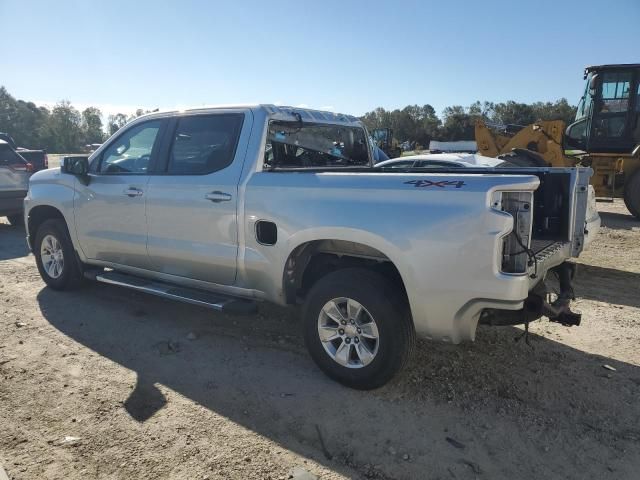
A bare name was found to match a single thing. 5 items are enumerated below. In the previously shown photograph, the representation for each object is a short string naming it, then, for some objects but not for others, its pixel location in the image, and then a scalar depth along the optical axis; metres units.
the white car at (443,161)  8.51
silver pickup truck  2.93
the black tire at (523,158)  9.99
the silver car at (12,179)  9.45
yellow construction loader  11.80
